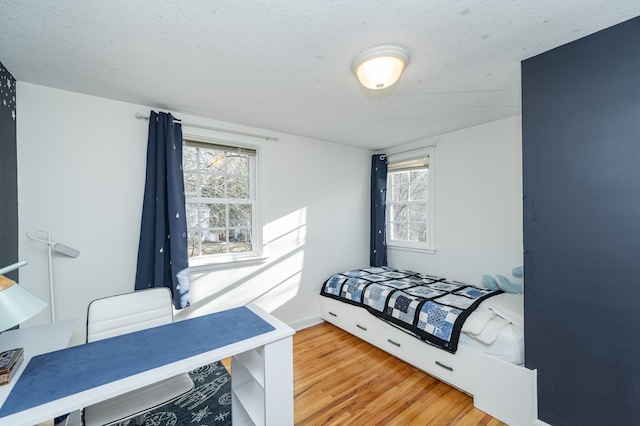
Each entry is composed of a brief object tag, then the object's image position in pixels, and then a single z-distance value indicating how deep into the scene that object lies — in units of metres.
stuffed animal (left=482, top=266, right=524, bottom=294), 2.57
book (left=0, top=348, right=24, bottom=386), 1.03
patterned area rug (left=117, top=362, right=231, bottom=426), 1.81
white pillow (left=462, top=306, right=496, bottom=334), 1.98
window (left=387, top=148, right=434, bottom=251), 3.43
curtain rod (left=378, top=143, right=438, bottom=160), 3.35
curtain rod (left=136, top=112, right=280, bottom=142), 2.33
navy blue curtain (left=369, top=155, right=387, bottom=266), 3.80
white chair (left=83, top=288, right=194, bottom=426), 1.26
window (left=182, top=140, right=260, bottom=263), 2.67
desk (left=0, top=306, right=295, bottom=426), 0.95
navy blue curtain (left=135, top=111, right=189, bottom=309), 2.27
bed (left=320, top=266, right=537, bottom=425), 1.79
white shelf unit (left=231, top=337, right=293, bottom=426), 1.32
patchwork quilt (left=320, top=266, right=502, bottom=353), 2.16
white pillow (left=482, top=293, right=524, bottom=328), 2.00
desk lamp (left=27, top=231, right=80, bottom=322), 1.84
